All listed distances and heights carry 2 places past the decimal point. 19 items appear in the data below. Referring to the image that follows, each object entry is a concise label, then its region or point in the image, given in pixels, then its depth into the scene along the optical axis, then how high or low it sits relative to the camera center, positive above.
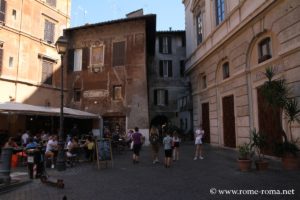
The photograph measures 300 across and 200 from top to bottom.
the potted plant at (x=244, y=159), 8.87 -1.18
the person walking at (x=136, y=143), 11.73 -0.83
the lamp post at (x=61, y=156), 10.11 -1.18
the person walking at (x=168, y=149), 10.49 -0.97
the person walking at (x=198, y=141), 12.40 -0.76
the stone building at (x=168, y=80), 31.02 +5.36
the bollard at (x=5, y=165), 7.57 -1.14
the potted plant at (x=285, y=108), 8.86 +0.55
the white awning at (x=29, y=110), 12.57 +0.79
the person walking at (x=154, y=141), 11.62 -0.71
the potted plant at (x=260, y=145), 9.02 -0.71
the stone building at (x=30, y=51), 18.03 +5.55
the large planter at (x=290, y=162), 8.80 -1.25
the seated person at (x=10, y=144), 10.95 -0.77
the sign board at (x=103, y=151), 10.77 -1.08
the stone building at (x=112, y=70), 21.22 +4.62
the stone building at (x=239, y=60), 10.27 +3.32
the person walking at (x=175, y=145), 12.23 -0.93
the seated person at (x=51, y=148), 11.00 -0.96
